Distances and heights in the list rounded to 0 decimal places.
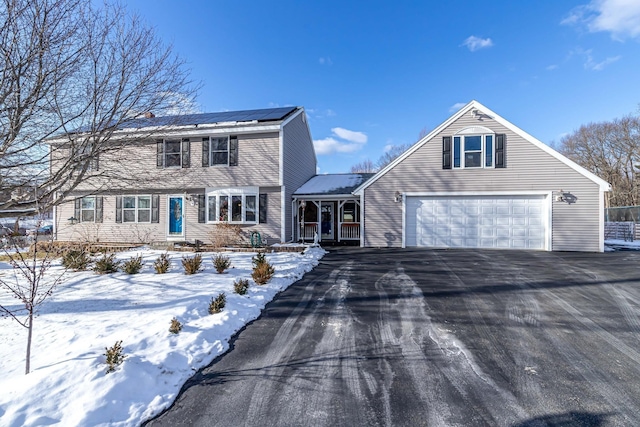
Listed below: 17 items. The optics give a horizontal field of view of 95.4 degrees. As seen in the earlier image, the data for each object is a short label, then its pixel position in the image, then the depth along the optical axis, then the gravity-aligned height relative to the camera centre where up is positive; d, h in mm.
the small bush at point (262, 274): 6359 -1287
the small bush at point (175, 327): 3897 -1495
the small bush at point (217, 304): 4720 -1458
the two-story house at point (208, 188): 13078 +1307
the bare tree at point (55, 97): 5512 +2668
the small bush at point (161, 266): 7335 -1254
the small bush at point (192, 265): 7187 -1204
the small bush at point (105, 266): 7387 -1279
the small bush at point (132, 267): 7287 -1273
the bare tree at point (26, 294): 2938 -1575
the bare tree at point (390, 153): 39062 +8714
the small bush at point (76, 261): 7809 -1213
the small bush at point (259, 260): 7271 -1115
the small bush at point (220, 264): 7247 -1197
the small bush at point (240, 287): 5605 -1378
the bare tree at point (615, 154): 29234 +7018
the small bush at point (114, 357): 2969 -1481
